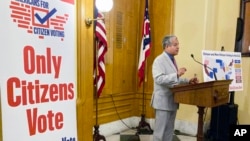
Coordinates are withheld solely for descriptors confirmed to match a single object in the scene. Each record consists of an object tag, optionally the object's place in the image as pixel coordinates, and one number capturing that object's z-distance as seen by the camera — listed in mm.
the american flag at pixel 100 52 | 2902
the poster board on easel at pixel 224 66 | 3008
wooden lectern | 2152
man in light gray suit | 2453
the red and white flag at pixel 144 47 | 3646
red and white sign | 1058
